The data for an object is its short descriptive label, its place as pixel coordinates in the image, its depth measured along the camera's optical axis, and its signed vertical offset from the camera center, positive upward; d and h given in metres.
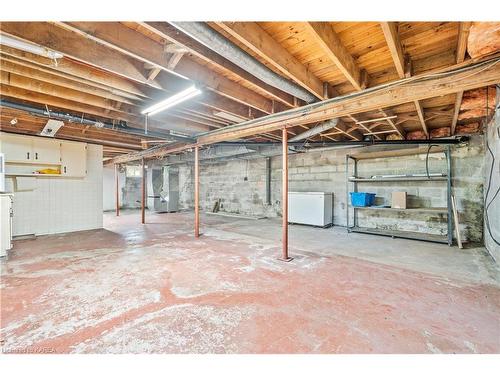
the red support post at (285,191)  3.62 -0.07
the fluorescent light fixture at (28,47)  1.81 +1.16
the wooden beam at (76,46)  1.85 +1.27
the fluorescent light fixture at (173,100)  2.78 +1.16
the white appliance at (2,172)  3.75 +0.25
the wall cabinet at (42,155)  4.91 +0.74
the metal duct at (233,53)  1.65 +1.13
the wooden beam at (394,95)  2.13 +1.04
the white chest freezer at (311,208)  6.22 -0.59
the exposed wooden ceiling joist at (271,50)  1.76 +1.20
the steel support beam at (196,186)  5.23 +0.02
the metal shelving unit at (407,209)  4.52 -0.45
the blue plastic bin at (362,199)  5.45 -0.29
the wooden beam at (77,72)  2.20 +1.25
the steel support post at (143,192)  7.24 -0.16
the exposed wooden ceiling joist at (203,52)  1.78 +1.24
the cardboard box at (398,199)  4.96 -0.27
